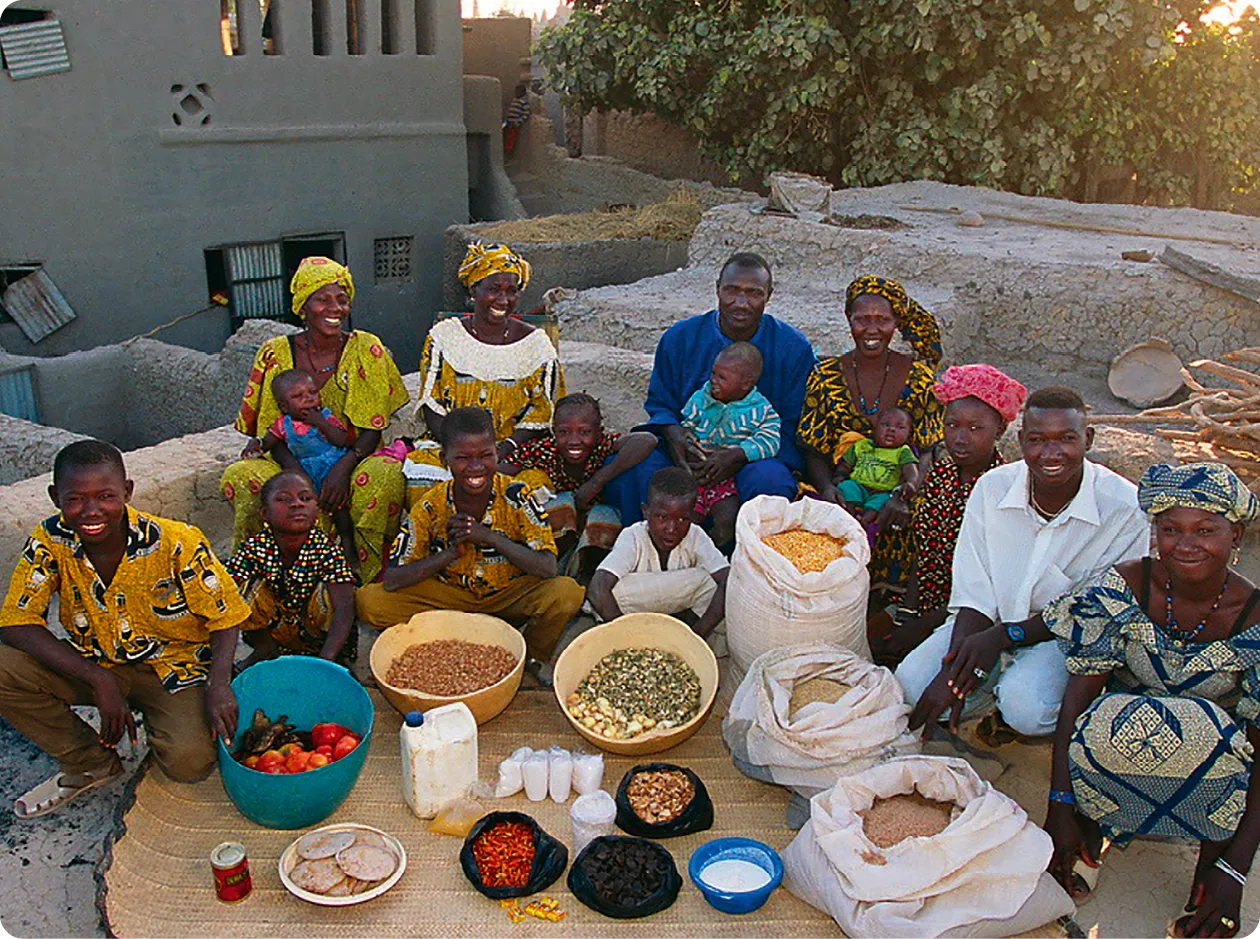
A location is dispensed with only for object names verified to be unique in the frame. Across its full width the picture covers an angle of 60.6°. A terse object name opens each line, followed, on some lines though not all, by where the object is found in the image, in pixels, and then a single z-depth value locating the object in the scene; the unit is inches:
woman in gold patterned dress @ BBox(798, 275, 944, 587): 160.7
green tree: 421.7
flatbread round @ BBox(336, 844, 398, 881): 105.4
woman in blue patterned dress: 101.8
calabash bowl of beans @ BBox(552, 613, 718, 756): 127.4
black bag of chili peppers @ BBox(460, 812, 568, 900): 106.0
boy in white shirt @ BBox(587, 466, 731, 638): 142.9
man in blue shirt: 162.2
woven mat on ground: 103.0
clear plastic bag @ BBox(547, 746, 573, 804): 120.6
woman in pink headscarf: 138.8
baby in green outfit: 156.8
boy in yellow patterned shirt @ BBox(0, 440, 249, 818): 117.8
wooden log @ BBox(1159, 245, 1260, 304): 263.0
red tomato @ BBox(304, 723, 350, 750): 119.6
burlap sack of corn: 133.2
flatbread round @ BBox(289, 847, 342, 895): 104.0
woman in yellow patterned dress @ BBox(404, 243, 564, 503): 170.7
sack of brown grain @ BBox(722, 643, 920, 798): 117.2
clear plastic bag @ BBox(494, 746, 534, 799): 120.4
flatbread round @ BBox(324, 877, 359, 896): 103.7
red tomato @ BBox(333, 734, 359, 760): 116.6
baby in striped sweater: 161.6
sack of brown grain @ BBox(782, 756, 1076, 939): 98.3
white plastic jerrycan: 115.6
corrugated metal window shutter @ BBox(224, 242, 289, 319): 434.3
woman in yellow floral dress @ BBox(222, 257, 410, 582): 158.7
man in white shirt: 121.5
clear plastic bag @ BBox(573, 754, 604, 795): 120.8
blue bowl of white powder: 105.0
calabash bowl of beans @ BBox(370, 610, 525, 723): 128.5
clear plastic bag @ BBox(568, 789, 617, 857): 112.0
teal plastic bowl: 111.3
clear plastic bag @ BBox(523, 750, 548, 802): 120.0
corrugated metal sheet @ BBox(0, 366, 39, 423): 299.7
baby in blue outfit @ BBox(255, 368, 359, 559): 160.6
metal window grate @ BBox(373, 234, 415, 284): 485.1
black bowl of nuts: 114.0
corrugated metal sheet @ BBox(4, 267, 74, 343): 373.7
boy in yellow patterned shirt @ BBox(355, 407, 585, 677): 140.5
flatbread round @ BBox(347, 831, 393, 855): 109.9
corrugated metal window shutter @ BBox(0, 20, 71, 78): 353.1
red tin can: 102.8
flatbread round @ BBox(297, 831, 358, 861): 107.3
